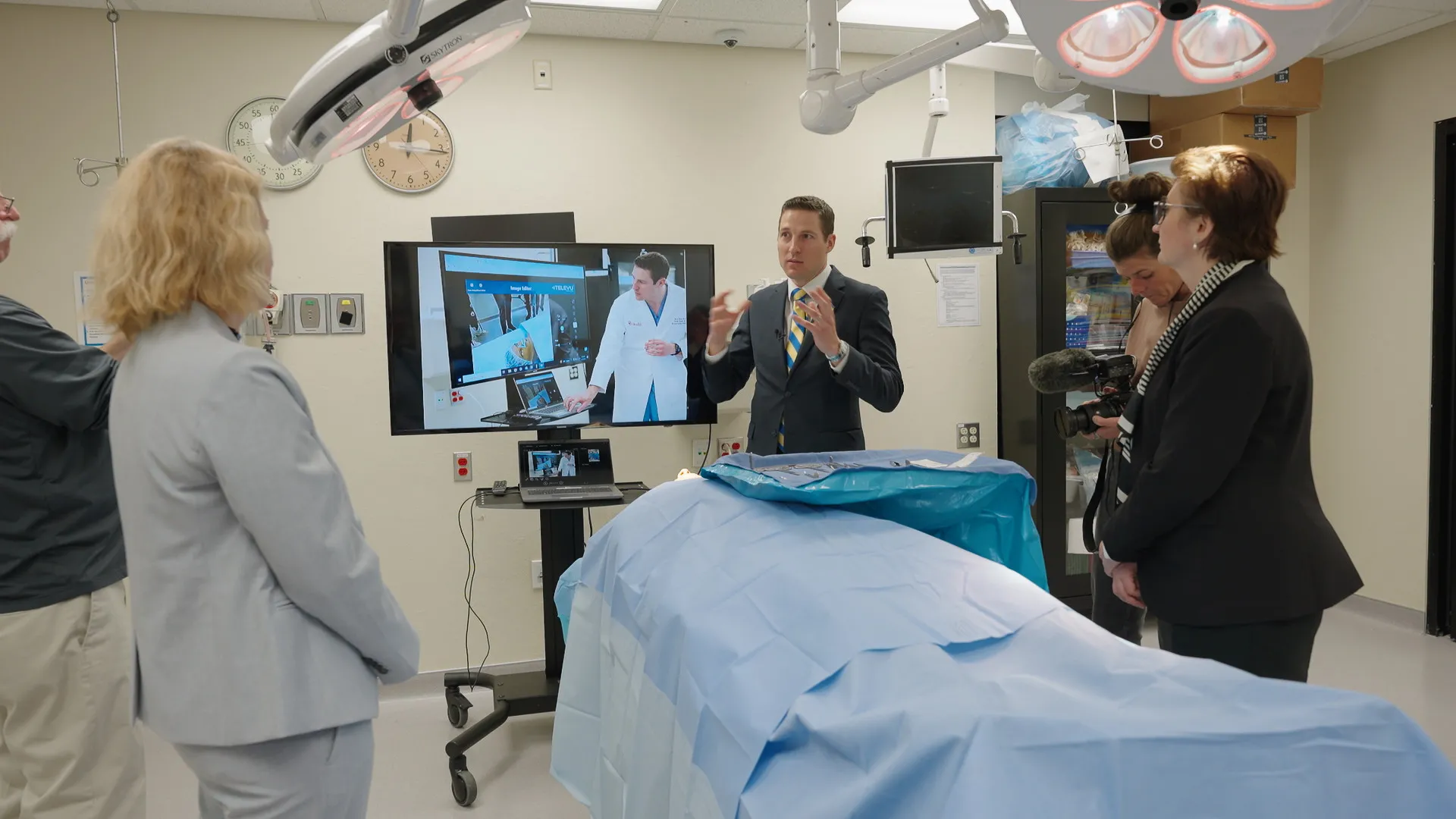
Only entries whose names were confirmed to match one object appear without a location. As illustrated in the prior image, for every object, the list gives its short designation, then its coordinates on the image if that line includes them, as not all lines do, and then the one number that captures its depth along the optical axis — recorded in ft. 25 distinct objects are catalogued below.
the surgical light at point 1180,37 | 3.62
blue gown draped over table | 2.59
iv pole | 9.91
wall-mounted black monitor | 10.38
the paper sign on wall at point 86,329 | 10.19
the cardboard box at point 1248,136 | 12.44
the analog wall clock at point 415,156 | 10.77
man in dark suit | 9.03
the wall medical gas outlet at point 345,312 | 10.77
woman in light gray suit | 4.00
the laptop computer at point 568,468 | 9.33
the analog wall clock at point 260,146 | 10.49
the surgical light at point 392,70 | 4.21
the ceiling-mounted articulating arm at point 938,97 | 10.21
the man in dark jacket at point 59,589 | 5.86
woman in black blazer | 5.25
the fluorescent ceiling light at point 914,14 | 10.92
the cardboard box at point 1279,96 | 12.22
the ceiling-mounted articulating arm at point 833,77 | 5.75
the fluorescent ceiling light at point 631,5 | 10.29
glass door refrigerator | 11.89
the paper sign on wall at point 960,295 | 12.67
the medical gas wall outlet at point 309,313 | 10.66
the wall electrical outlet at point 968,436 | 12.79
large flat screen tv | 9.12
